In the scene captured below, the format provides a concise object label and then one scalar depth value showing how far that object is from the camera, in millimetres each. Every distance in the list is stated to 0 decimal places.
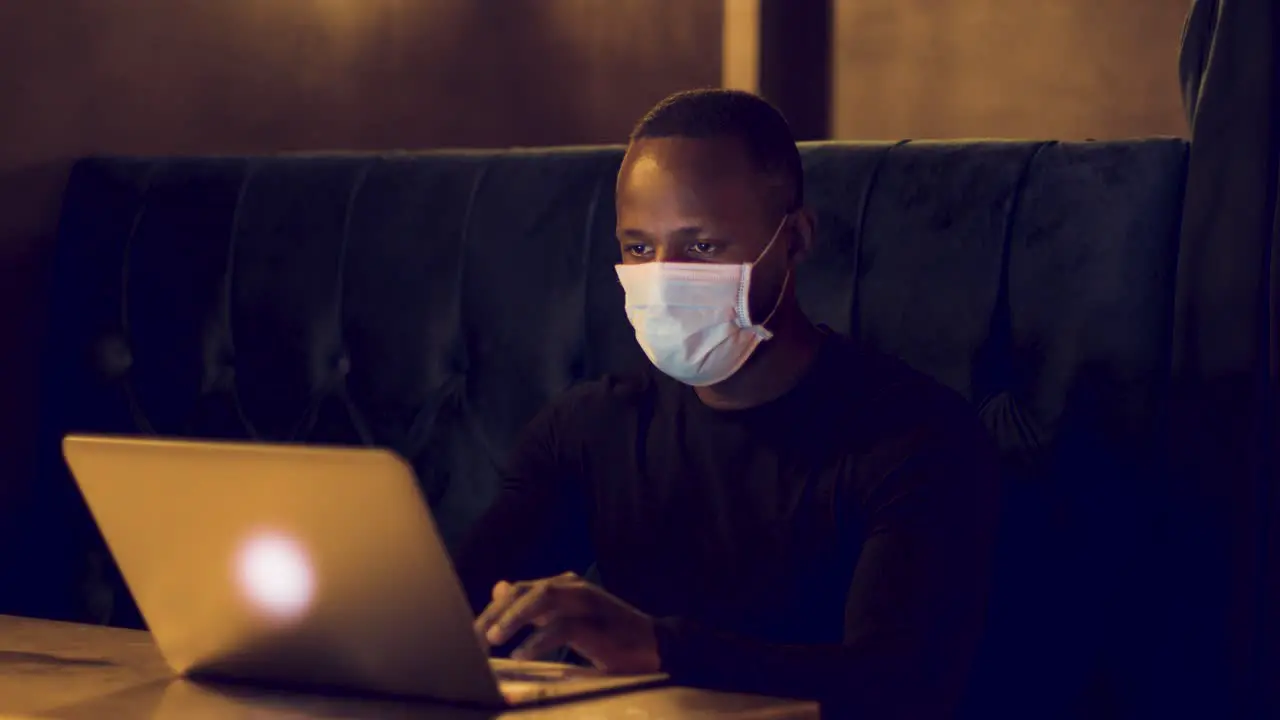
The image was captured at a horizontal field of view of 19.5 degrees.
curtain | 3185
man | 3041
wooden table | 2666
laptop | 2634
